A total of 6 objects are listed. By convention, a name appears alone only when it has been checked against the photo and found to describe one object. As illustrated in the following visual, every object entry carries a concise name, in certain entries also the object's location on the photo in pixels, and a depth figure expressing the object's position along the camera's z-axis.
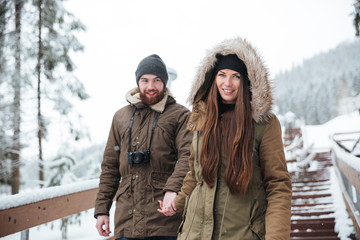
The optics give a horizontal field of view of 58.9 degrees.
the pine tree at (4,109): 9.09
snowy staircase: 4.78
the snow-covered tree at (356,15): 6.45
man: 2.38
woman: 1.68
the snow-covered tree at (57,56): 11.41
